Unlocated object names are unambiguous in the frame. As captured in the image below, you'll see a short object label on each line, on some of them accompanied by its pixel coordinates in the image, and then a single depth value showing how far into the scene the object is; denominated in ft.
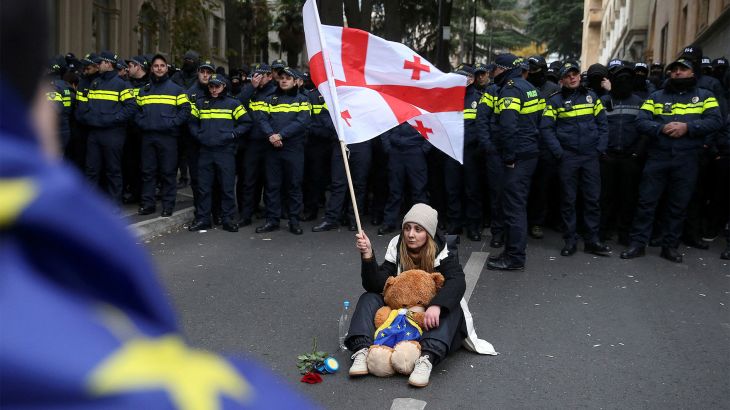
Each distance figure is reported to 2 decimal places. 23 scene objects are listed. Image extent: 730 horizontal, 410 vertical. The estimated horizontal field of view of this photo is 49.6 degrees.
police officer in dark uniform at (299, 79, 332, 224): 38.37
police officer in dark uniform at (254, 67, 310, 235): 34.99
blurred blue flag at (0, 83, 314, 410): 2.18
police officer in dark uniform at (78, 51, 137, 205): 36.29
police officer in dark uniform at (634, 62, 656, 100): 35.42
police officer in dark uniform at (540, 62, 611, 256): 30.76
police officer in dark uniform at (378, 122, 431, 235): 35.35
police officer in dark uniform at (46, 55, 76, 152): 35.99
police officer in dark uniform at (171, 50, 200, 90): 40.32
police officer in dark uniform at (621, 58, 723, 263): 29.40
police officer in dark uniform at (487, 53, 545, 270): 27.78
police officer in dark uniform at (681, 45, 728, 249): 32.44
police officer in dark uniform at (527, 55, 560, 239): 34.50
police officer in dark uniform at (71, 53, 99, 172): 36.83
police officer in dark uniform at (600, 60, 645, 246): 33.60
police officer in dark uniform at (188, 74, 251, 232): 34.55
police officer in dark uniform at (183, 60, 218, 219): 35.27
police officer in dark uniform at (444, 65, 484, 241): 34.83
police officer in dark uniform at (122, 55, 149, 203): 40.40
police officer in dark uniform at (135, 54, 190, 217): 35.78
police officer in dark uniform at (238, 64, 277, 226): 35.78
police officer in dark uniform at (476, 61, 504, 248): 31.73
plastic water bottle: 18.38
